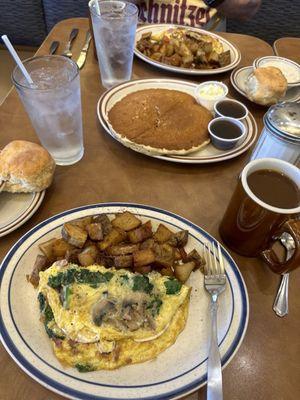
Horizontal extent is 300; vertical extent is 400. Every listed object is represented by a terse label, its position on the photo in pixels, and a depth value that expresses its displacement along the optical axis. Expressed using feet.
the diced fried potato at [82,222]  1.16
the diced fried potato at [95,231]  1.15
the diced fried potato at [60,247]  1.12
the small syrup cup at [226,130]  1.59
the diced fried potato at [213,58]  2.04
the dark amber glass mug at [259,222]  1.01
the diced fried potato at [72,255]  1.11
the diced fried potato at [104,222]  1.17
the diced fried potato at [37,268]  1.06
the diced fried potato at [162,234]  1.16
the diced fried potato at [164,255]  1.13
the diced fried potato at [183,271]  1.11
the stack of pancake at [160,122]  1.53
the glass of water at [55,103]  1.27
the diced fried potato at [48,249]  1.11
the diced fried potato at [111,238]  1.16
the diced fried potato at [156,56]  2.05
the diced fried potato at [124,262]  1.13
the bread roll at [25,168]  1.23
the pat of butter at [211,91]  1.78
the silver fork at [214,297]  0.86
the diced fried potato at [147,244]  1.15
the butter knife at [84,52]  2.01
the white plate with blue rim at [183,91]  1.51
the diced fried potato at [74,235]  1.12
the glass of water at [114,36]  1.69
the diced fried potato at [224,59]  2.03
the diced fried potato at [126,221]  1.17
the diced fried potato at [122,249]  1.14
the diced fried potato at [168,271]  1.14
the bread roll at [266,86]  1.72
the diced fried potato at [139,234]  1.16
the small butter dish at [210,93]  1.75
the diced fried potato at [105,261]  1.15
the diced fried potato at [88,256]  1.12
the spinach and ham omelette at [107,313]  0.95
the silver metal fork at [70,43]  2.03
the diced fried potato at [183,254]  1.16
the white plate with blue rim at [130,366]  0.85
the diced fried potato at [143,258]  1.12
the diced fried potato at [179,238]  1.16
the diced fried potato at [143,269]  1.12
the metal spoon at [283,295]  1.09
